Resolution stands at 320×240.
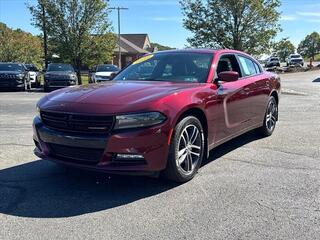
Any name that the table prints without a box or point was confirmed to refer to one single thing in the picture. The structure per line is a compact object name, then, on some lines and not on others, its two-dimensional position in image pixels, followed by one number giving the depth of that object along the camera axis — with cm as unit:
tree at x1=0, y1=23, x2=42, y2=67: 2995
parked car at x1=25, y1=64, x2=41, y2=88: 1608
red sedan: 298
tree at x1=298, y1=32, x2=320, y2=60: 7430
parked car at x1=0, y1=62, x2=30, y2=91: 1413
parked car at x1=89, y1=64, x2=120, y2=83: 1500
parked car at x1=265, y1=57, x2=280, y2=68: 3712
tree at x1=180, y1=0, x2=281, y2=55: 1499
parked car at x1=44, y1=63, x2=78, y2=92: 1432
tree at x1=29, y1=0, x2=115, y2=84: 1845
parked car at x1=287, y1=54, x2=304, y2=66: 3863
